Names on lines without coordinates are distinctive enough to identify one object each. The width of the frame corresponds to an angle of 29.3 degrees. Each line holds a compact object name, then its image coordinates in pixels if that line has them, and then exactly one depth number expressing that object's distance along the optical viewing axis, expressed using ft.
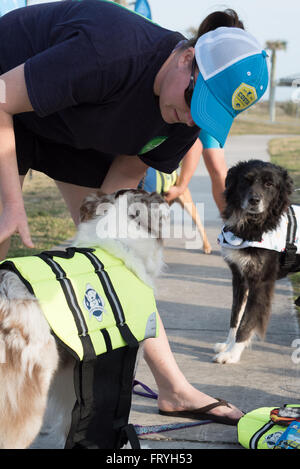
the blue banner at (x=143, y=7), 29.07
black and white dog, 14.08
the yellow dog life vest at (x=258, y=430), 9.19
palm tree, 167.73
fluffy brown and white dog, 7.31
